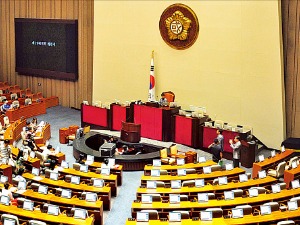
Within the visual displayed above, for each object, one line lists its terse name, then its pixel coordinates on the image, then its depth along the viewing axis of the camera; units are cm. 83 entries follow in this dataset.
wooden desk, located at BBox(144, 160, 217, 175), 1538
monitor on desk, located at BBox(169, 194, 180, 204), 1227
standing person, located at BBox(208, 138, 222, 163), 1653
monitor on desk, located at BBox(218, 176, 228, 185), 1377
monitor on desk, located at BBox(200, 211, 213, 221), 1112
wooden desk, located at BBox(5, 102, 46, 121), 2280
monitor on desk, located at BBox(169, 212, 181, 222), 1110
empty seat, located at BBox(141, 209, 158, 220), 1136
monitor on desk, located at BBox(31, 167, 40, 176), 1448
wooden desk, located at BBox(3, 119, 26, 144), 1910
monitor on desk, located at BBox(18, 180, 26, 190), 1323
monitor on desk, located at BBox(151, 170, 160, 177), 1460
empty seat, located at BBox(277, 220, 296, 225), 1064
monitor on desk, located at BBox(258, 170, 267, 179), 1435
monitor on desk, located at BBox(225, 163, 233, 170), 1512
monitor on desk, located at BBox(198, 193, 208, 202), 1237
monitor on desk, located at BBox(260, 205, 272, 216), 1142
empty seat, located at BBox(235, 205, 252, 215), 1150
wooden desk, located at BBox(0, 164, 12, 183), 1507
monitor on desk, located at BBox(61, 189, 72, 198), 1273
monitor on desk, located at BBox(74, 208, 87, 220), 1133
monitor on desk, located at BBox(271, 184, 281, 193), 1298
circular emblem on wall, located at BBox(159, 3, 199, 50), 2042
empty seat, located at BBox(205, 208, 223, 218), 1152
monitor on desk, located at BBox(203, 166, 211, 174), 1481
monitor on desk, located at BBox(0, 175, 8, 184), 1366
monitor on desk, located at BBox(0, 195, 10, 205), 1208
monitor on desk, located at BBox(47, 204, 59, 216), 1151
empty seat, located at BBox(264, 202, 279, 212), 1162
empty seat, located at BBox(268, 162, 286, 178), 1518
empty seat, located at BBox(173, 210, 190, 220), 1138
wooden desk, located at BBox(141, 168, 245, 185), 1422
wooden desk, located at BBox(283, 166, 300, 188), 1470
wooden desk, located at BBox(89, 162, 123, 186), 1553
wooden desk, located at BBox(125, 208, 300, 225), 1102
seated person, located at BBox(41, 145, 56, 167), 1619
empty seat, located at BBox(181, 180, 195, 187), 1358
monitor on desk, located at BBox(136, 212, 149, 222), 1112
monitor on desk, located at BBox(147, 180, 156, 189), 1338
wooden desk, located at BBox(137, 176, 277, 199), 1309
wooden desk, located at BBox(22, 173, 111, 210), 1342
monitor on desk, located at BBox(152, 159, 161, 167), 1558
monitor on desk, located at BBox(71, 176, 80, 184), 1383
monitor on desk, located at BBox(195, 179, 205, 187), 1352
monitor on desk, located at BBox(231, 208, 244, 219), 1127
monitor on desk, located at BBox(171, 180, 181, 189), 1338
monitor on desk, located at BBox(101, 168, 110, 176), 1484
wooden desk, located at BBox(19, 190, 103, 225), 1225
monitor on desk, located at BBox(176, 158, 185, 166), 1591
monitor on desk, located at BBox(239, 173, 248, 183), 1398
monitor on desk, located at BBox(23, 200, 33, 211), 1175
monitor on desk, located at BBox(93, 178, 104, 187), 1372
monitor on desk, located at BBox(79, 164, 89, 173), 1494
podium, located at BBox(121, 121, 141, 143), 1888
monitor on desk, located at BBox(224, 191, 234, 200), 1250
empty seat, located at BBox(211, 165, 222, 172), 1502
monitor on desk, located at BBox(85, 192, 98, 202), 1259
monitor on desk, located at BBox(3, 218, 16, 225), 1073
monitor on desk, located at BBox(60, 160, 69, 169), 1530
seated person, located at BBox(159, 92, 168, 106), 2007
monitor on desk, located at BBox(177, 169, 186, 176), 1459
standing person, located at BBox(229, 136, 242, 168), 1653
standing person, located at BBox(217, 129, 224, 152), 1677
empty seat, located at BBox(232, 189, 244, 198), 1273
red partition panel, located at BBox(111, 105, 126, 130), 2100
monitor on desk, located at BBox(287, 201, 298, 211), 1159
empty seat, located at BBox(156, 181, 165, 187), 1348
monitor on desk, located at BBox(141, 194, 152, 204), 1231
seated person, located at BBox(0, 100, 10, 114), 2305
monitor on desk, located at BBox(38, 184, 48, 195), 1297
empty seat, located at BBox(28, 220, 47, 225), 1062
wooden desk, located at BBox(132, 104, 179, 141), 1967
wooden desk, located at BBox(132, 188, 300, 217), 1202
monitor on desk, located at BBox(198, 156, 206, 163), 1591
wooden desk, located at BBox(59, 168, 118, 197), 1449
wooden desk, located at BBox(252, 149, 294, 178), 1583
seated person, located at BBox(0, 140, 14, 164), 1575
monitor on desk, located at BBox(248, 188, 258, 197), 1269
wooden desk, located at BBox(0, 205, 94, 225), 1118
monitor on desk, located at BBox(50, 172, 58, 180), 1416
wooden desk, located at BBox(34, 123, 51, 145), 1924
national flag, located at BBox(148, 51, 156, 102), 2162
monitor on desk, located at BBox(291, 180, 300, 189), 1332
